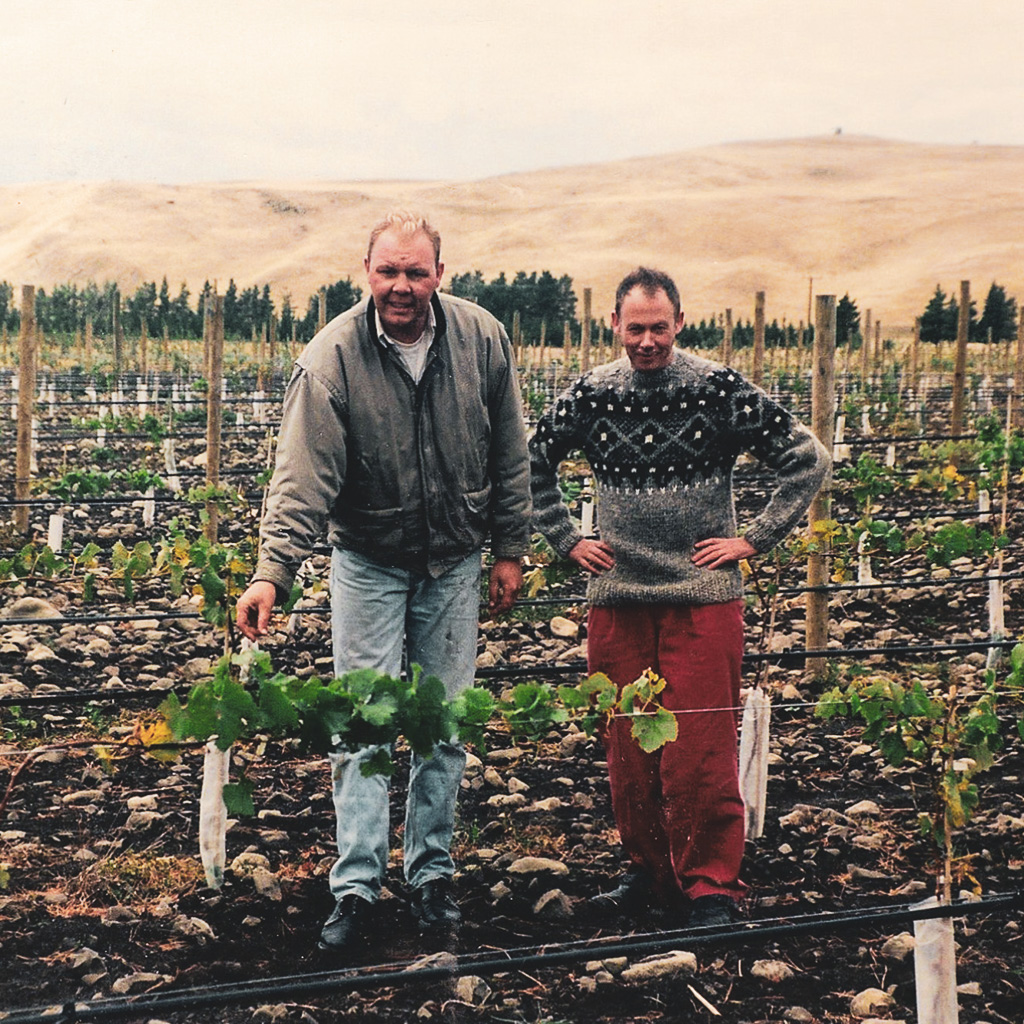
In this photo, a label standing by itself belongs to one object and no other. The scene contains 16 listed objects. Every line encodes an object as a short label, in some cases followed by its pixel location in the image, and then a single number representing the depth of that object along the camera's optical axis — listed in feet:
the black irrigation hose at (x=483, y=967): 6.64
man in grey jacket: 10.80
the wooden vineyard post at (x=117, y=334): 74.22
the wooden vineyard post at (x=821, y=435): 17.84
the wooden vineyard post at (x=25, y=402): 30.27
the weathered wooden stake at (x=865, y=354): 73.56
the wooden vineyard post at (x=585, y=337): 50.29
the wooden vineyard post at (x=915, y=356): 67.71
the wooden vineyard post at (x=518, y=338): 80.08
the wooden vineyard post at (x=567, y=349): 79.00
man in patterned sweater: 11.46
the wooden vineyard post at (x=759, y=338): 45.78
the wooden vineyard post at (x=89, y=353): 87.78
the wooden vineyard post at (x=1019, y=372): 51.41
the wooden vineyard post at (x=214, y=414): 26.37
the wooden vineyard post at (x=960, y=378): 42.65
